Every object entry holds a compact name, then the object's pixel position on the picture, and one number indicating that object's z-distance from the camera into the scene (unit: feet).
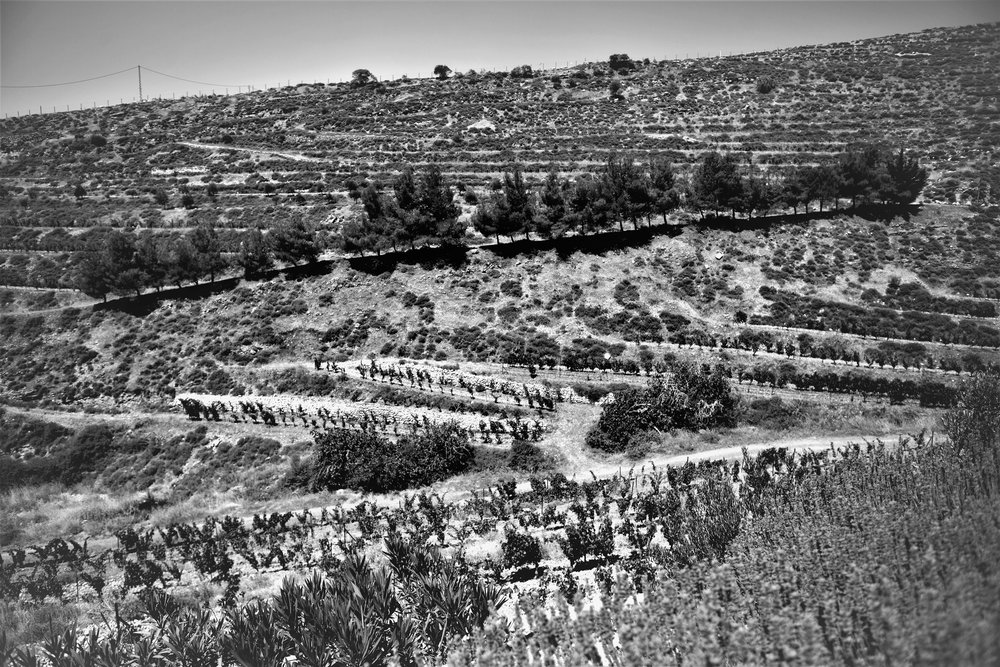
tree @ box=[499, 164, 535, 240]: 152.25
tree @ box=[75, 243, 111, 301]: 152.15
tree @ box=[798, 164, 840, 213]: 159.84
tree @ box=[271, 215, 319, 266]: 152.87
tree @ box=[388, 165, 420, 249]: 152.56
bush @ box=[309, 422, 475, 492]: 73.85
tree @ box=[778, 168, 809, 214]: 161.89
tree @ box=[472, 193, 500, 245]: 153.28
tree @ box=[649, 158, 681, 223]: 155.53
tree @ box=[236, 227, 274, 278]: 154.20
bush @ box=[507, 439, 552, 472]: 75.66
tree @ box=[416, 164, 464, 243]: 151.64
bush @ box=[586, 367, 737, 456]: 78.84
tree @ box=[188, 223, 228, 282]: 155.33
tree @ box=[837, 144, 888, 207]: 161.17
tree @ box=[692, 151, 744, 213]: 156.35
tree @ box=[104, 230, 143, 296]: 152.25
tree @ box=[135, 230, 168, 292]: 154.81
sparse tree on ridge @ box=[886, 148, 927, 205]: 160.76
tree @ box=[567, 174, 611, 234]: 151.74
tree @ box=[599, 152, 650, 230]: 153.99
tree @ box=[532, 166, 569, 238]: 152.05
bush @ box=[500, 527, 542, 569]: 45.75
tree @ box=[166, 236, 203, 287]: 154.81
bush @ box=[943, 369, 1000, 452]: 44.98
